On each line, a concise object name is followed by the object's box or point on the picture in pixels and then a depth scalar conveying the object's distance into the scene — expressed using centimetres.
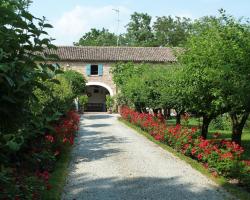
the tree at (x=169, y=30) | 6569
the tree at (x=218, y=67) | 1241
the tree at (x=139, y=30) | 6888
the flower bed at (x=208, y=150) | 958
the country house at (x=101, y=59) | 4139
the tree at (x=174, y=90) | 1488
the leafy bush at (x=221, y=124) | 2489
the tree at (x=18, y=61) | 282
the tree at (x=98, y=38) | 7285
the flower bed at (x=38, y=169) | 438
